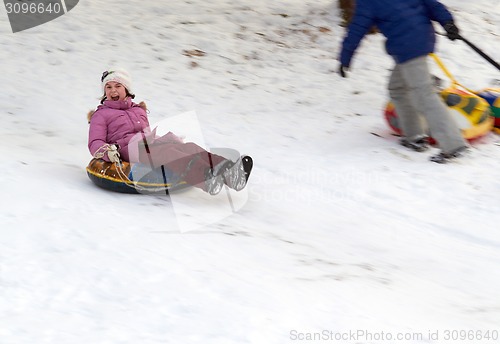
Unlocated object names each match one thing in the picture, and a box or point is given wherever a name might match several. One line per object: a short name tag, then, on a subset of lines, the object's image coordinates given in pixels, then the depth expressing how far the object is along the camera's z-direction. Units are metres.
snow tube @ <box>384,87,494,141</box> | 13.35
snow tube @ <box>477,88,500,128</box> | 14.11
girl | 10.08
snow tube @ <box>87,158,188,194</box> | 10.20
